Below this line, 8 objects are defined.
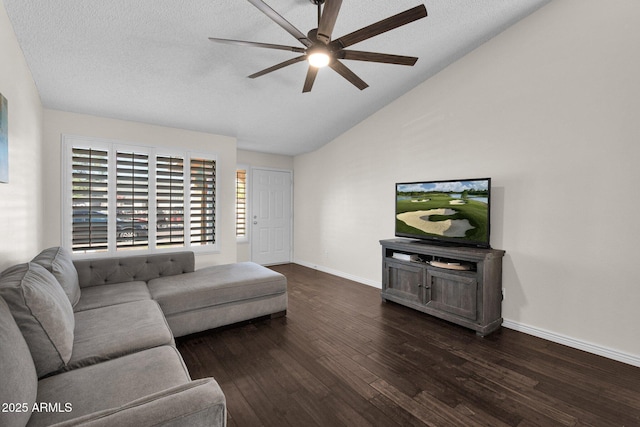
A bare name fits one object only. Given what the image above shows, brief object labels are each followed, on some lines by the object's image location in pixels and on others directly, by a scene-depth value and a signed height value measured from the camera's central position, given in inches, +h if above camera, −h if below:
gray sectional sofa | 37.0 -28.9
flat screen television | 118.7 +0.9
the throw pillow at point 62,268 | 78.0 -16.9
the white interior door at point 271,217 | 229.0 -4.2
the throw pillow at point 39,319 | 49.3 -19.8
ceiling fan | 65.9 +46.2
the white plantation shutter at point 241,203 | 222.7 +6.9
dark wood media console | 110.6 -29.7
